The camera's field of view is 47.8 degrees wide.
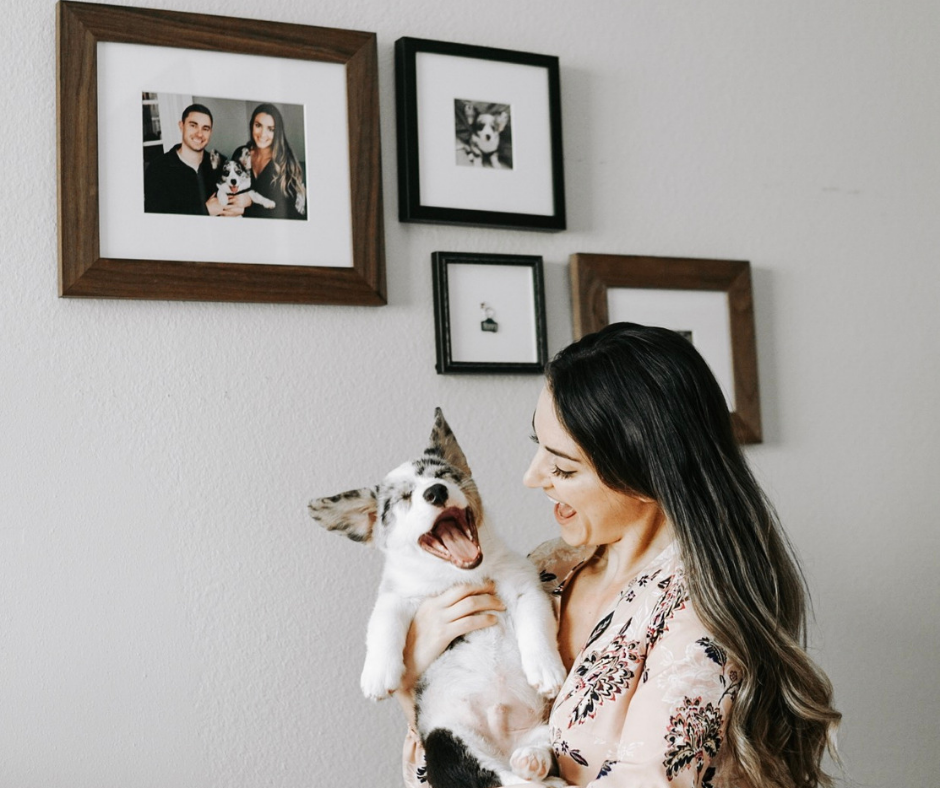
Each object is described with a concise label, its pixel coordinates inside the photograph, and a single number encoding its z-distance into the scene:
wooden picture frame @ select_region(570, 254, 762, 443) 2.05
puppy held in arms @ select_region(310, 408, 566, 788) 1.34
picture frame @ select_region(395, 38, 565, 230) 1.91
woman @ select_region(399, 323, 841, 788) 1.22
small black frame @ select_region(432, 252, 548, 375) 1.92
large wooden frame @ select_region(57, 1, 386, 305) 1.68
